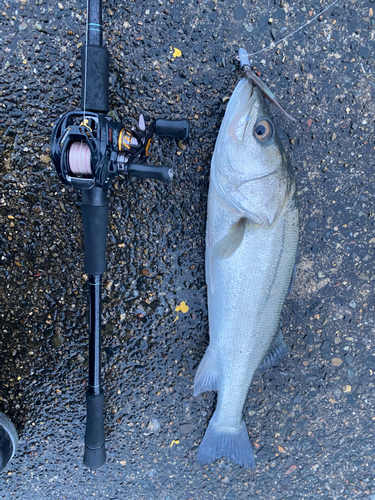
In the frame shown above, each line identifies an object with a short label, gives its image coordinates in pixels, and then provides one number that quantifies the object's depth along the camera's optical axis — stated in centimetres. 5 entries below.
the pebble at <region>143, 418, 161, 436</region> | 40
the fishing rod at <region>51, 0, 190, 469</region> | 30
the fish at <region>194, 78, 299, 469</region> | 33
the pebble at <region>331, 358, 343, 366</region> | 40
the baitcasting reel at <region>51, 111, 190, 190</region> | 30
